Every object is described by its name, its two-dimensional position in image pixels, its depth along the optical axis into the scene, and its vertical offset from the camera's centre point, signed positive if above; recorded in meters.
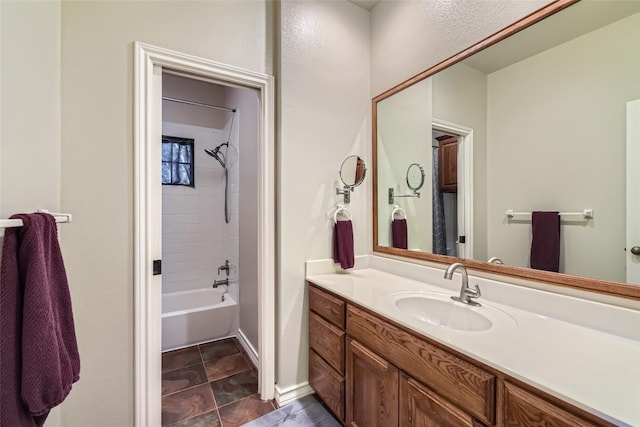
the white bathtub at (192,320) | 2.35 -0.98
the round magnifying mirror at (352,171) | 1.93 +0.32
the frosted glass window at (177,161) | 2.92 +0.60
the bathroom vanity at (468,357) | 0.67 -0.45
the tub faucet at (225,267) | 3.05 -0.61
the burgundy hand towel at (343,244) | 1.81 -0.20
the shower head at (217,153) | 3.10 +0.72
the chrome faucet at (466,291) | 1.26 -0.37
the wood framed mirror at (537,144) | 0.97 +0.33
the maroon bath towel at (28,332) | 0.65 -0.30
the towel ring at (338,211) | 1.87 +0.03
